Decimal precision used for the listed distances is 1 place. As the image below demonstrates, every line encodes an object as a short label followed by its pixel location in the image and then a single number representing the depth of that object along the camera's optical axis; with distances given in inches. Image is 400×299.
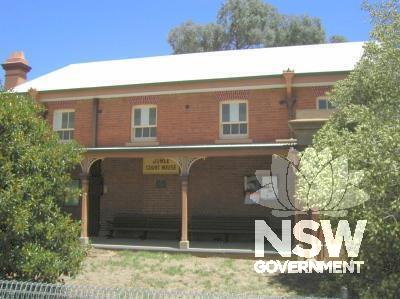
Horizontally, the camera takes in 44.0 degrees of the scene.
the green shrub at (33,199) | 291.6
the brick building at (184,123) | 722.8
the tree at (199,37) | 1673.2
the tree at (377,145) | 283.4
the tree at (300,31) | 1649.9
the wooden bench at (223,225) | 709.3
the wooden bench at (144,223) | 749.3
